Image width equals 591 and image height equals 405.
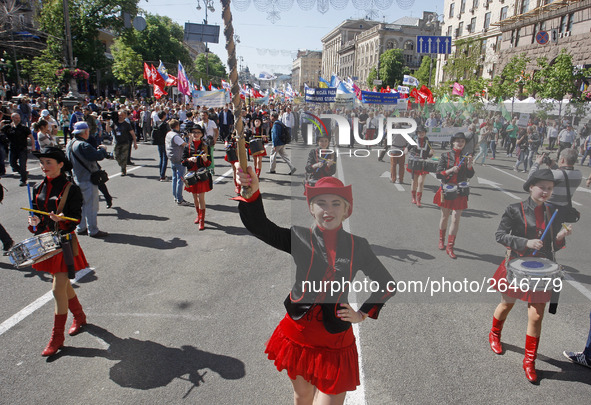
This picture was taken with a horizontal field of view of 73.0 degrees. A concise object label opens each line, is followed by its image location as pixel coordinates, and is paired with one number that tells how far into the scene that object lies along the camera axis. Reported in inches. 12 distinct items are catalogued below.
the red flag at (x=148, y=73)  863.1
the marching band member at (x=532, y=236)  130.6
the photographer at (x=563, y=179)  129.6
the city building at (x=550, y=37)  920.5
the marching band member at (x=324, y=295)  93.2
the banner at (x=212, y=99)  637.3
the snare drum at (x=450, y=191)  142.0
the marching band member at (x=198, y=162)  288.0
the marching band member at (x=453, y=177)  153.3
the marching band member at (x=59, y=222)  145.9
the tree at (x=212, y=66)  3211.1
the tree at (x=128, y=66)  1183.7
